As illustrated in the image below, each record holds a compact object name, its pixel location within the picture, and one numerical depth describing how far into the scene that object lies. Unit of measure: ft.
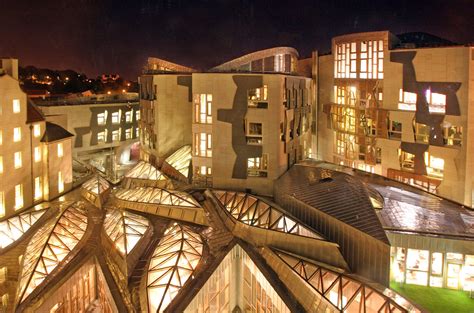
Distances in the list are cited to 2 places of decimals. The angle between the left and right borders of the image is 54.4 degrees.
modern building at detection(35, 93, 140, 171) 212.70
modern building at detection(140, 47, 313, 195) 123.24
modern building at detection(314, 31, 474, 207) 132.87
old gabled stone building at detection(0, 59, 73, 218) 128.57
